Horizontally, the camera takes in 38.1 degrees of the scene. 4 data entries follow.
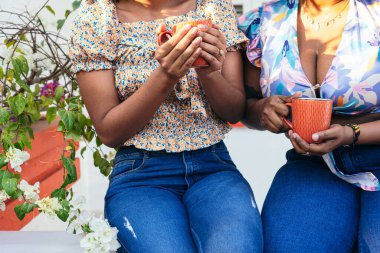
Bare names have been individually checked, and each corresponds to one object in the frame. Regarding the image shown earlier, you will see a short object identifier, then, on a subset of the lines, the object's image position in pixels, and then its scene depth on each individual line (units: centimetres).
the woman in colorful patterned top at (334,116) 141
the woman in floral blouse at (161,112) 140
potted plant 146
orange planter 217
